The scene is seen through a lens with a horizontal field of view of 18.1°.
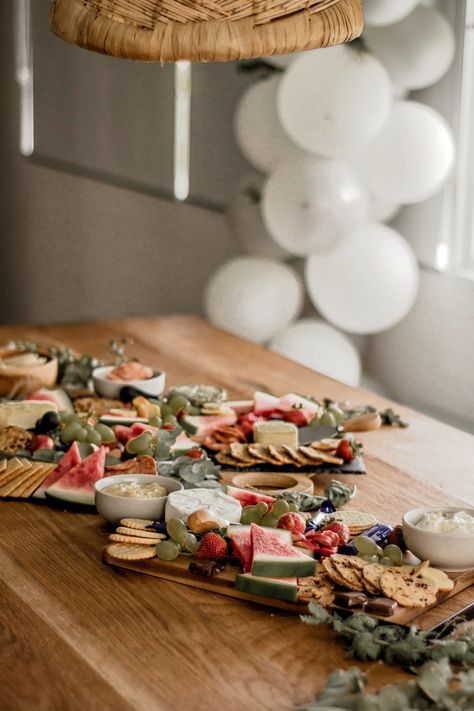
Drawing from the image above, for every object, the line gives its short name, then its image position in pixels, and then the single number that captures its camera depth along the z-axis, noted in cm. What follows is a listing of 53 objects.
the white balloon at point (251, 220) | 336
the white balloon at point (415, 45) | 299
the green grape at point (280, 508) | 171
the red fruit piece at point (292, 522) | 168
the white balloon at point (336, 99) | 292
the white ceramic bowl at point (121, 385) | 223
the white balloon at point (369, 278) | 308
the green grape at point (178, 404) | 215
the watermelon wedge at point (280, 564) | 157
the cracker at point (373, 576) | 155
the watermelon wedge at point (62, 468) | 186
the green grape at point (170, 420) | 209
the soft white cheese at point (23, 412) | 207
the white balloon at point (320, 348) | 328
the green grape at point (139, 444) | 194
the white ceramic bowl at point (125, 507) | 173
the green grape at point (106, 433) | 200
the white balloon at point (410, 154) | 299
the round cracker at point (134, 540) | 167
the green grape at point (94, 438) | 198
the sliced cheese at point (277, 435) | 201
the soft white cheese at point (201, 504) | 170
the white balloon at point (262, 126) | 326
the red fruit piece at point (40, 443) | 197
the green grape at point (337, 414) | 213
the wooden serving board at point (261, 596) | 153
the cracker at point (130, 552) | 164
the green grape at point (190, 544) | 165
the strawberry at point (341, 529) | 167
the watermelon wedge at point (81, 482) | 182
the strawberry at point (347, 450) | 198
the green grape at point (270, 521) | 169
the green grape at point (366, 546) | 163
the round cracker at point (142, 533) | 168
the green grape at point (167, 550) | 163
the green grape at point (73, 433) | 198
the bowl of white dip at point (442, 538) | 161
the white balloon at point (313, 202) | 300
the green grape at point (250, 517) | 171
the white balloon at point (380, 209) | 328
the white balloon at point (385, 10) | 287
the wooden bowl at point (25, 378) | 225
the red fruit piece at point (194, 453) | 194
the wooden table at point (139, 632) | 141
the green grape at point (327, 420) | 209
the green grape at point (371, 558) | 161
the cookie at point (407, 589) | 153
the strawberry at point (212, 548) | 163
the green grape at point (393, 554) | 163
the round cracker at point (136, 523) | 170
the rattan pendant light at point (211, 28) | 153
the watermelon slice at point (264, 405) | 214
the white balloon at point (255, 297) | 332
